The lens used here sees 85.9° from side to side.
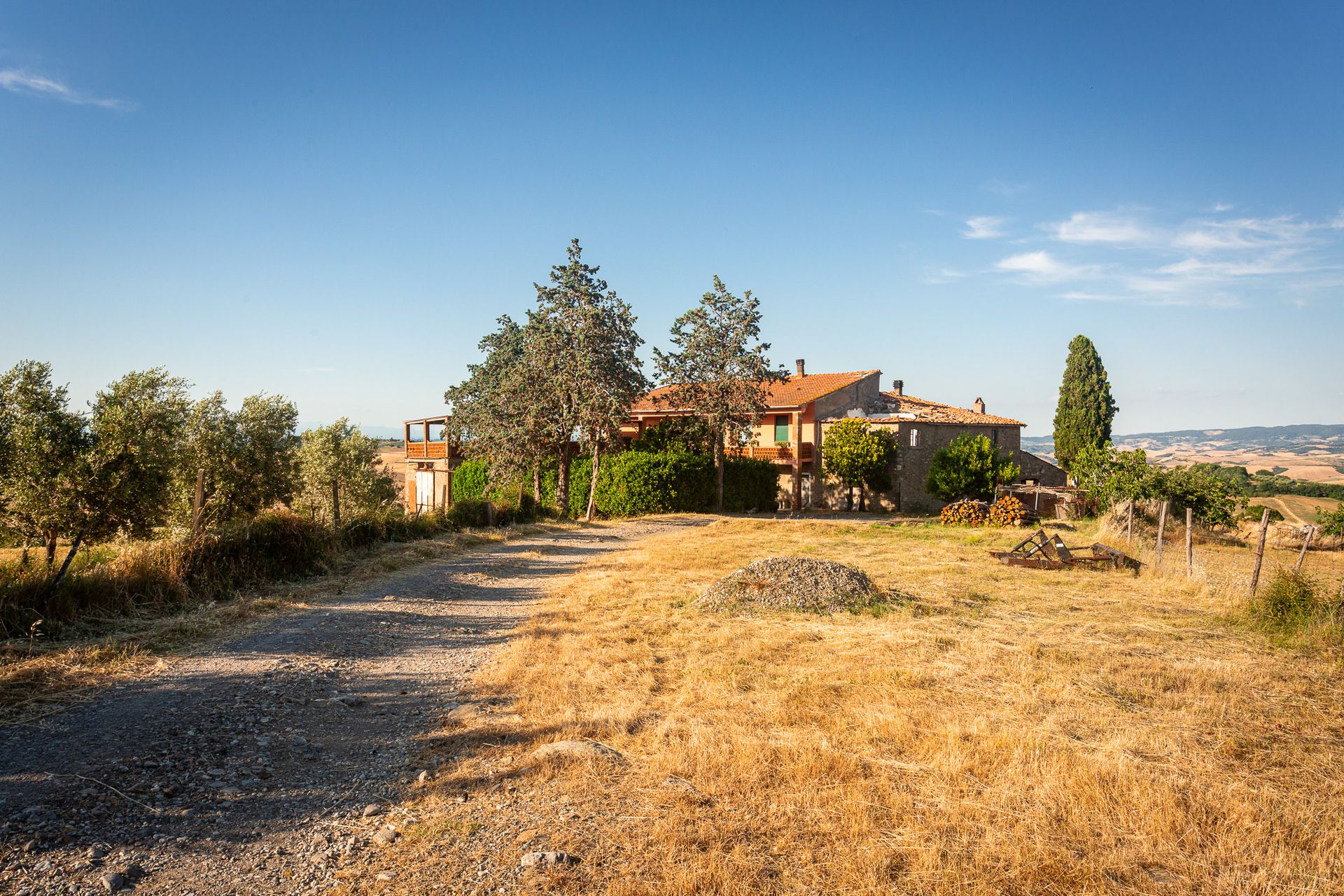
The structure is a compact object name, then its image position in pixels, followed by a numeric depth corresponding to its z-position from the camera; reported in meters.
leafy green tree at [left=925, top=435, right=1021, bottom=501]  31.06
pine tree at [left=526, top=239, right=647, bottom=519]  25.80
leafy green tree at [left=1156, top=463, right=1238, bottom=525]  20.47
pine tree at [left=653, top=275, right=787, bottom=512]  30.38
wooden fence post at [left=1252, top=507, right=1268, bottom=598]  10.45
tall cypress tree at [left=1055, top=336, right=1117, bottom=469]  43.09
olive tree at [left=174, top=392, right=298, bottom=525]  17.72
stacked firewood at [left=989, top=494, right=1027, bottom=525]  24.38
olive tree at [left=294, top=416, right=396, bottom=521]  25.69
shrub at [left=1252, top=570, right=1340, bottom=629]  9.21
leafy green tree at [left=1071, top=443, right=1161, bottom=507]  21.44
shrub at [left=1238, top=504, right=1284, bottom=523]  23.64
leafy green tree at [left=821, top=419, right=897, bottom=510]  33.50
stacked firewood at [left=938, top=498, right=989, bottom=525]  25.05
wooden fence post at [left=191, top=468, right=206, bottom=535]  12.54
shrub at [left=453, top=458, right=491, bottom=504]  32.16
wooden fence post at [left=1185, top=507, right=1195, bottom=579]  12.66
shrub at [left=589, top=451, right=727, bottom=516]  27.56
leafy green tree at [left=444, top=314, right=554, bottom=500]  26.30
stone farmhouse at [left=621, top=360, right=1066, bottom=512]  35.16
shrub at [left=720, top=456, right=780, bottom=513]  32.16
